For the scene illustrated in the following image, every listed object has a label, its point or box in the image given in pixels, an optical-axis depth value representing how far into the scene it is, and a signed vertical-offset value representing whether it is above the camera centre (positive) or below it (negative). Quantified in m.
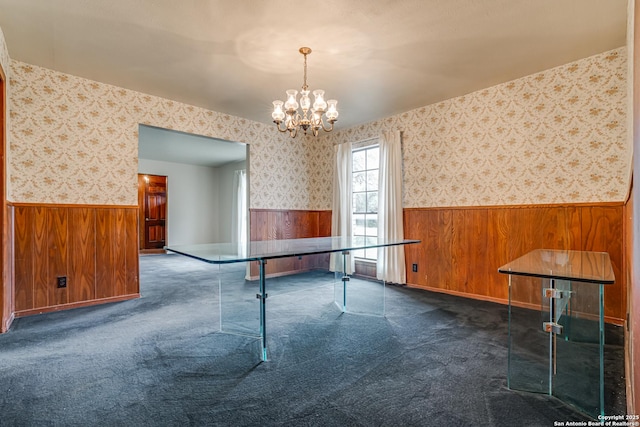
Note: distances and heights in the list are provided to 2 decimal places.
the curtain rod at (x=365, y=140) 4.76 +1.15
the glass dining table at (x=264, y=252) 1.93 -0.25
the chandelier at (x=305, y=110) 2.65 +0.89
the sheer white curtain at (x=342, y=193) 4.98 +0.35
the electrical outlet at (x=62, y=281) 3.22 -0.66
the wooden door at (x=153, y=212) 8.13 +0.10
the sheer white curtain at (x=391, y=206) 4.38 +0.12
